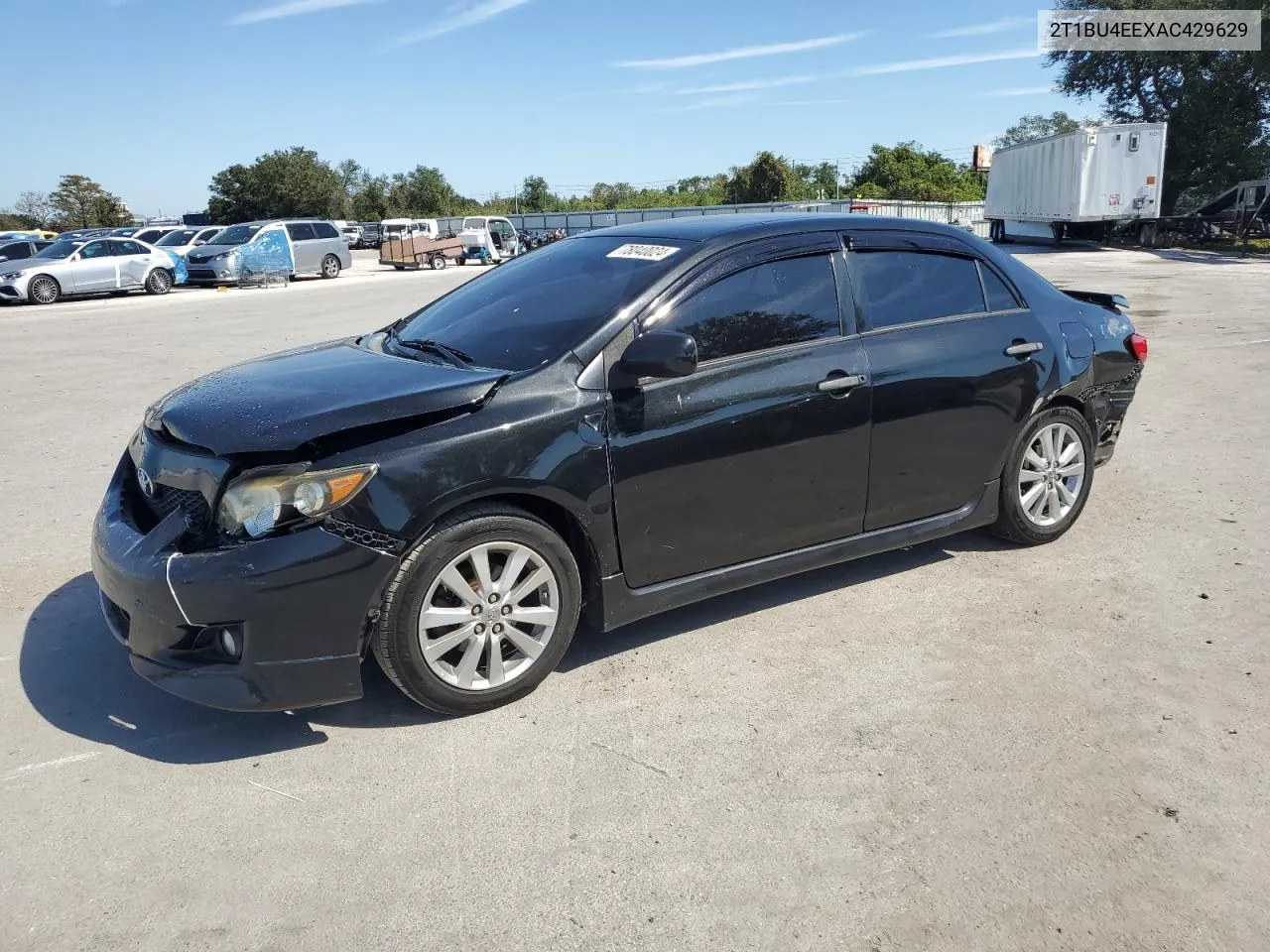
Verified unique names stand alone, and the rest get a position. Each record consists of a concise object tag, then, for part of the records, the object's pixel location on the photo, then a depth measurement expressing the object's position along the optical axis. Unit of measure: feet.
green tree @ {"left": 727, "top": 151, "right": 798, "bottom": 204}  212.64
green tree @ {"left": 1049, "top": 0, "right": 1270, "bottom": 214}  137.08
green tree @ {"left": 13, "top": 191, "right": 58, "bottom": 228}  224.74
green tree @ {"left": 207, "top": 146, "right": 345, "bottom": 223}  228.02
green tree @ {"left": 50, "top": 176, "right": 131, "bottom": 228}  221.46
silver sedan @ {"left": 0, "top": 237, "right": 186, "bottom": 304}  73.77
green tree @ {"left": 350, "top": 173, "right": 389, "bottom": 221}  276.21
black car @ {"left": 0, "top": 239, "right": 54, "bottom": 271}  78.64
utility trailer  123.95
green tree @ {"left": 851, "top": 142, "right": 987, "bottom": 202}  213.66
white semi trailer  101.91
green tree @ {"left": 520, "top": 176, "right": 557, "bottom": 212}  287.07
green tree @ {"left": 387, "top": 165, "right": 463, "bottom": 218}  282.77
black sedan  10.46
